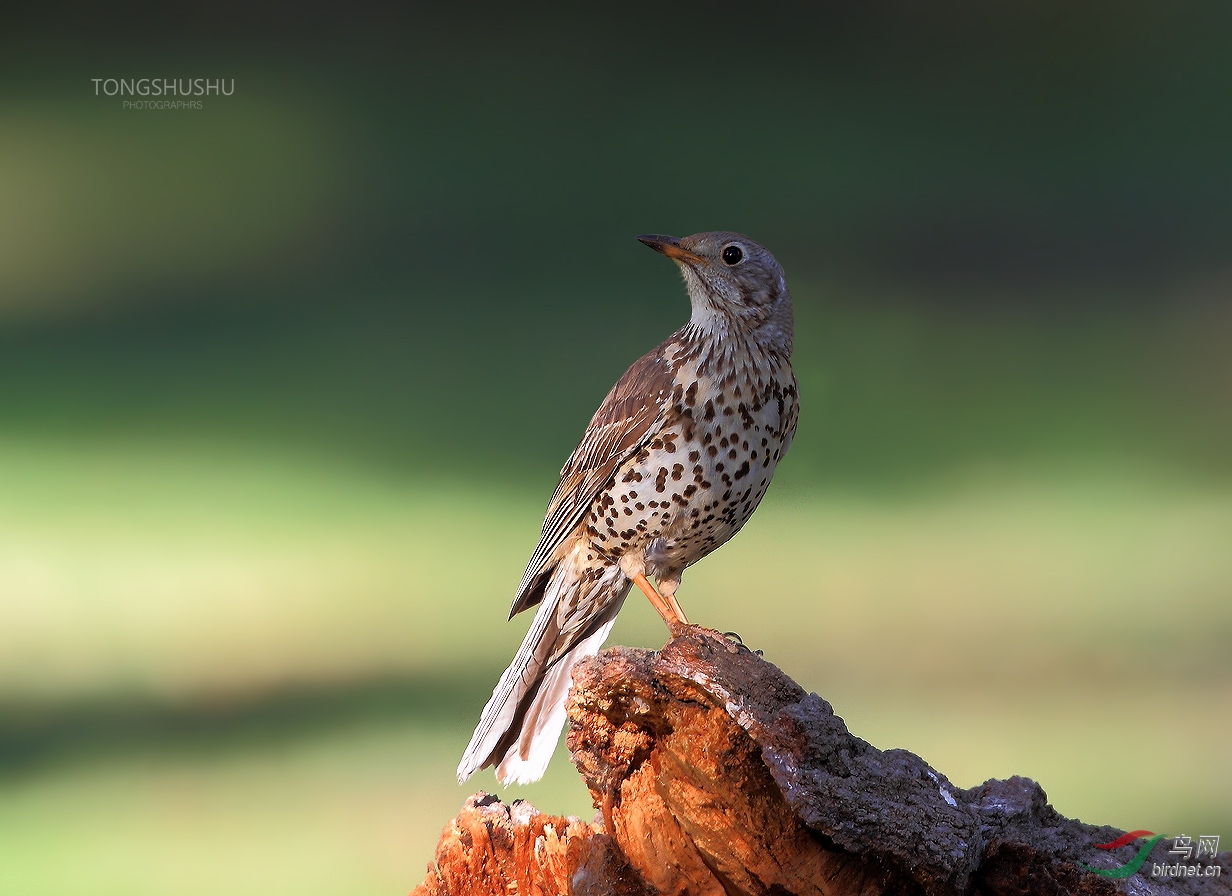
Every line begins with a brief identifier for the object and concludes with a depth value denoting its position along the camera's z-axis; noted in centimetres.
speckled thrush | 1071
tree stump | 1059
